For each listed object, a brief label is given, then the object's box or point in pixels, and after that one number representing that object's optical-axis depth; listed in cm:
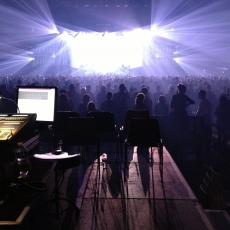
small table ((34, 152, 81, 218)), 312
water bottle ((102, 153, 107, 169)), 591
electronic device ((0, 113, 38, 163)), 209
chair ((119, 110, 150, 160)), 647
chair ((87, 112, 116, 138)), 639
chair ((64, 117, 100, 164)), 523
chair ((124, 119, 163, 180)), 525
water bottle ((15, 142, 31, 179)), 206
